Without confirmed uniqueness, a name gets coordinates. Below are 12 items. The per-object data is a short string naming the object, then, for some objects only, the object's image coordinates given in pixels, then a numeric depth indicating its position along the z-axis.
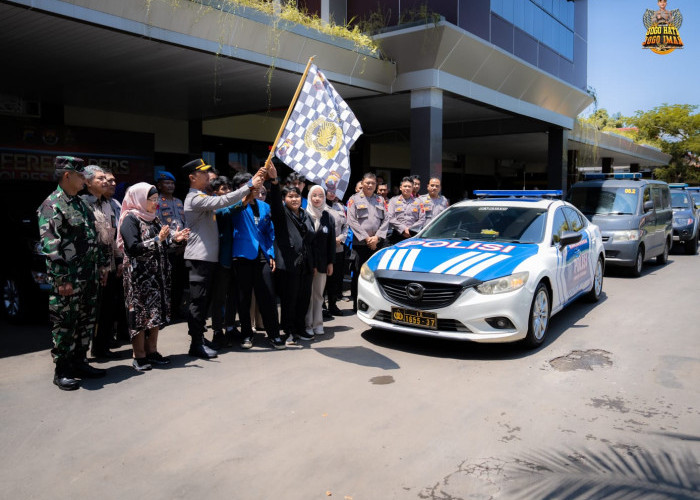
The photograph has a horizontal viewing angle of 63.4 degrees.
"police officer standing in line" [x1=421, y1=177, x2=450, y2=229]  9.19
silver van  11.16
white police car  5.67
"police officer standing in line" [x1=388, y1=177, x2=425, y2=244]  8.92
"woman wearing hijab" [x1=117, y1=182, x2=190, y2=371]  5.21
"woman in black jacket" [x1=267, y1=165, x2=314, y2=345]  6.30
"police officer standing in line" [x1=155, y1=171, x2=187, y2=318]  7.53
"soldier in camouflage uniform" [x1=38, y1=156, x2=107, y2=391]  4.77
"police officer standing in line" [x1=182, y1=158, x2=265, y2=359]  5.67
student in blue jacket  6.04
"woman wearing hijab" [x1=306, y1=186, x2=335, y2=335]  6.66
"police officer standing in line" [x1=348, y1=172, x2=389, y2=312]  8.30
